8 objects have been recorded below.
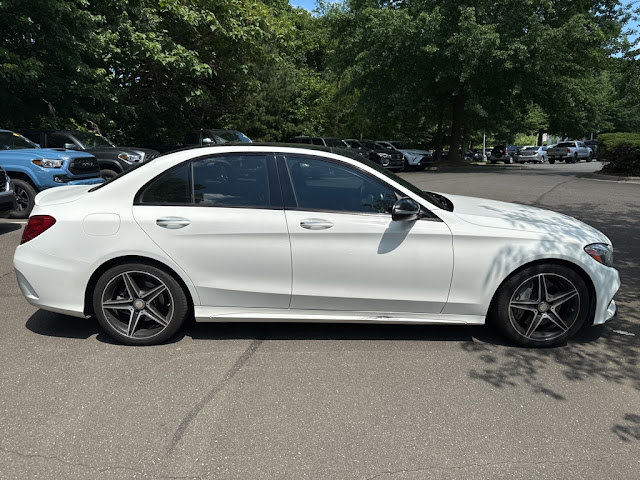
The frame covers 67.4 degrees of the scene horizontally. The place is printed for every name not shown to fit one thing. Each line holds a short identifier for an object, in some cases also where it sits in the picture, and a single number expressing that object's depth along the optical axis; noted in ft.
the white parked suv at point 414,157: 83.25
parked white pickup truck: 128.77
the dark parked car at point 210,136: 51.58
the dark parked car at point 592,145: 141.18
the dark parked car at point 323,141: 70.38
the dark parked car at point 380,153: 75.14
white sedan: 11.93
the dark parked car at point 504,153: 133.28
